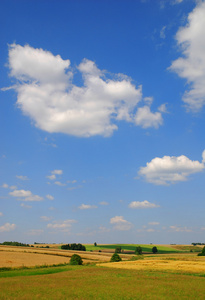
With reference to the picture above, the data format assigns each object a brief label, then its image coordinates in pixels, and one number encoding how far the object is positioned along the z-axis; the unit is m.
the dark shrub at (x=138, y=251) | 122.07
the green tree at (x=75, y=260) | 67.75
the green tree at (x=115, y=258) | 80.50
